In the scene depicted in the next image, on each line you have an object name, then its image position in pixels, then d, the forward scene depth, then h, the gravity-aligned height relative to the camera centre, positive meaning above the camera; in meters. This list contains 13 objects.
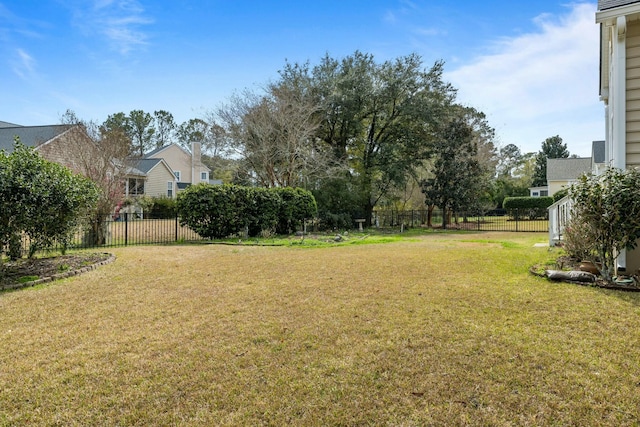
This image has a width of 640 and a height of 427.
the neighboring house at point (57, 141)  14.06 +3.23
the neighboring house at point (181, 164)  31.39 +4.61
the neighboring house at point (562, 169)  30.72 +3.66
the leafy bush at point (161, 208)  22.56 +0.30
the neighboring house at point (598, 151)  21.96 +3.81
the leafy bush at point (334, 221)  16.56 -0.47
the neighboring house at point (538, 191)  36.15 +1.95
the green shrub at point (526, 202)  26.13 +0.59
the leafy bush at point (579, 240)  5.22 -0.48
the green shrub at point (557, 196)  22.72 +0.92
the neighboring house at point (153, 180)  24.47 +2.40
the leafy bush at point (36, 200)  5.48 +0.22
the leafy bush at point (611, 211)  4.69 -0.02
